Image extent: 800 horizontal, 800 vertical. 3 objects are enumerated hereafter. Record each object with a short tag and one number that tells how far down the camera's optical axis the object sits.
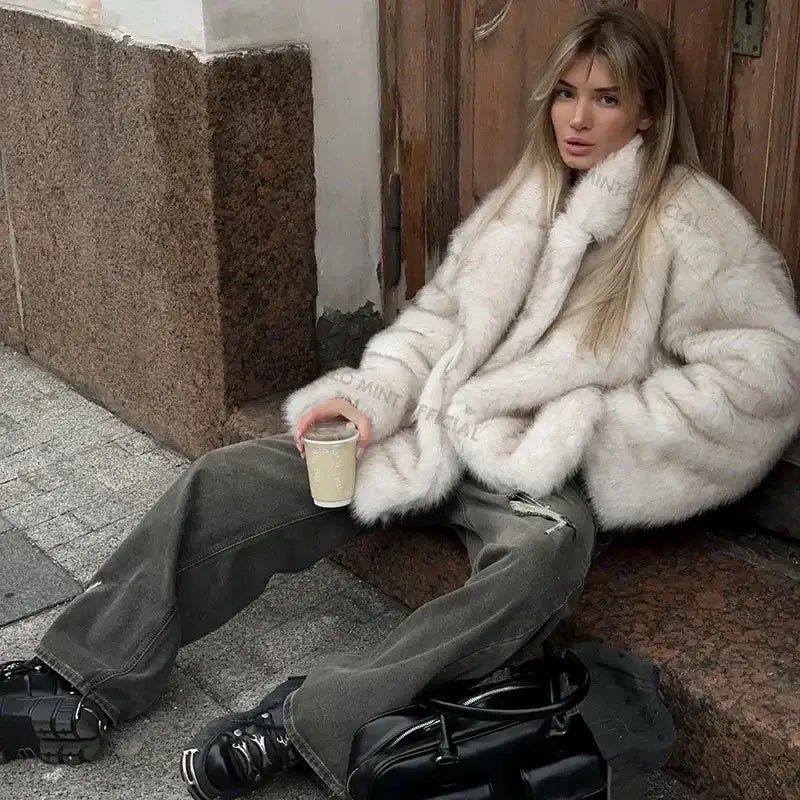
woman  2.46
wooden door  2.70
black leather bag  2.23
